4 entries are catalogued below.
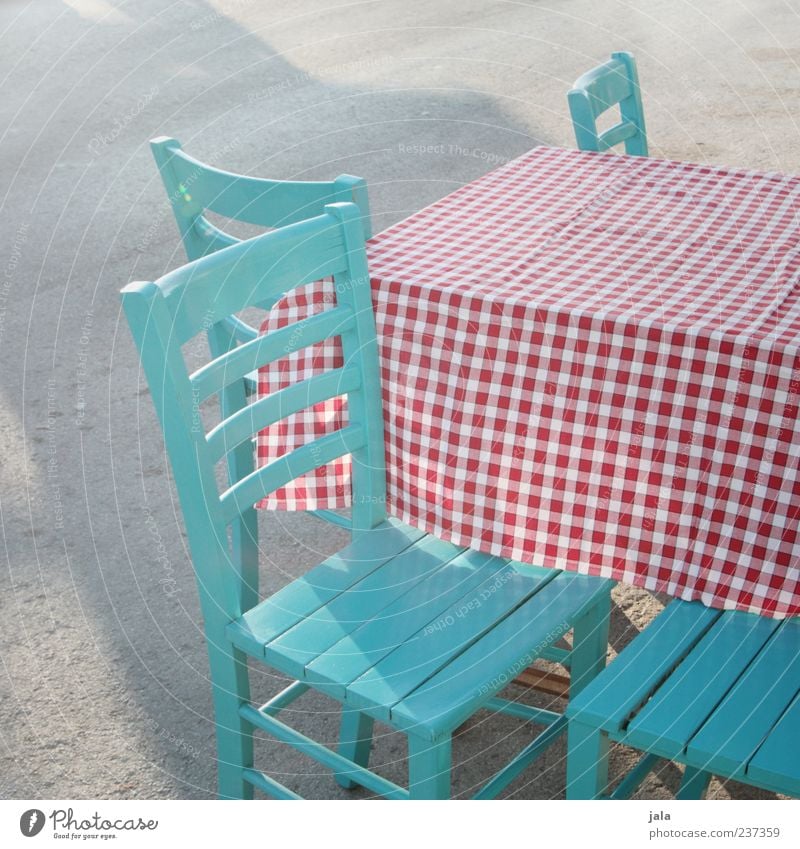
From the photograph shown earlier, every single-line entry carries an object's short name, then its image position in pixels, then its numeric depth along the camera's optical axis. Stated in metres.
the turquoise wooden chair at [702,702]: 1.41
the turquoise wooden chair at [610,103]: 2.55
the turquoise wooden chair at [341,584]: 1.54
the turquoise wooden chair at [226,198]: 1.84
